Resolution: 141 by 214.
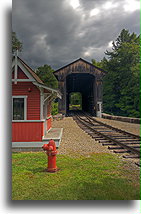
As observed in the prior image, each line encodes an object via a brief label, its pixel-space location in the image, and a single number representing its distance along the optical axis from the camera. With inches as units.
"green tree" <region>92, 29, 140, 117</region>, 1111.6
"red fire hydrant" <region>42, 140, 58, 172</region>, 187.3
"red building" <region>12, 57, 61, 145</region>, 290.4
